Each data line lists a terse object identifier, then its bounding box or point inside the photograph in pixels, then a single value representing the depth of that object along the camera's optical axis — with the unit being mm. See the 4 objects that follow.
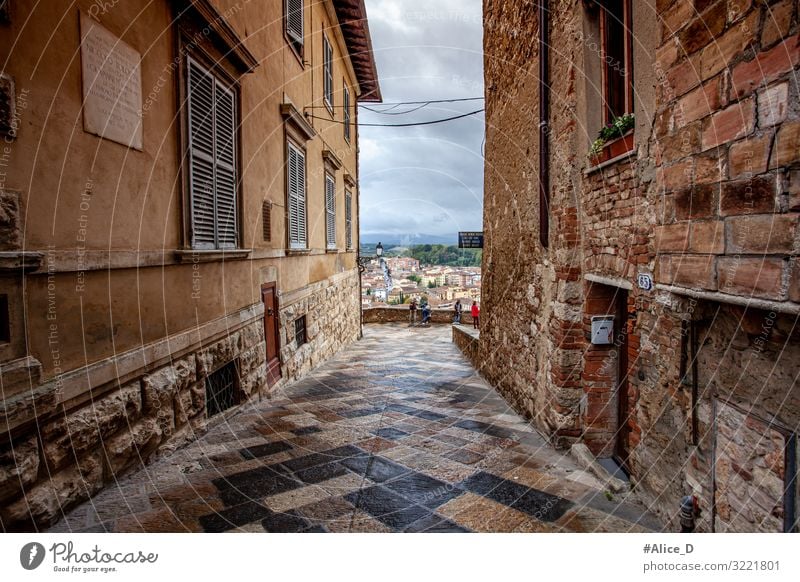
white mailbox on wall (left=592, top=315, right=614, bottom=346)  4602
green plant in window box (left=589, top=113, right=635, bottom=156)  3838
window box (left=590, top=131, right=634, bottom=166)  3746
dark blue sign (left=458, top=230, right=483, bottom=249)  13828
